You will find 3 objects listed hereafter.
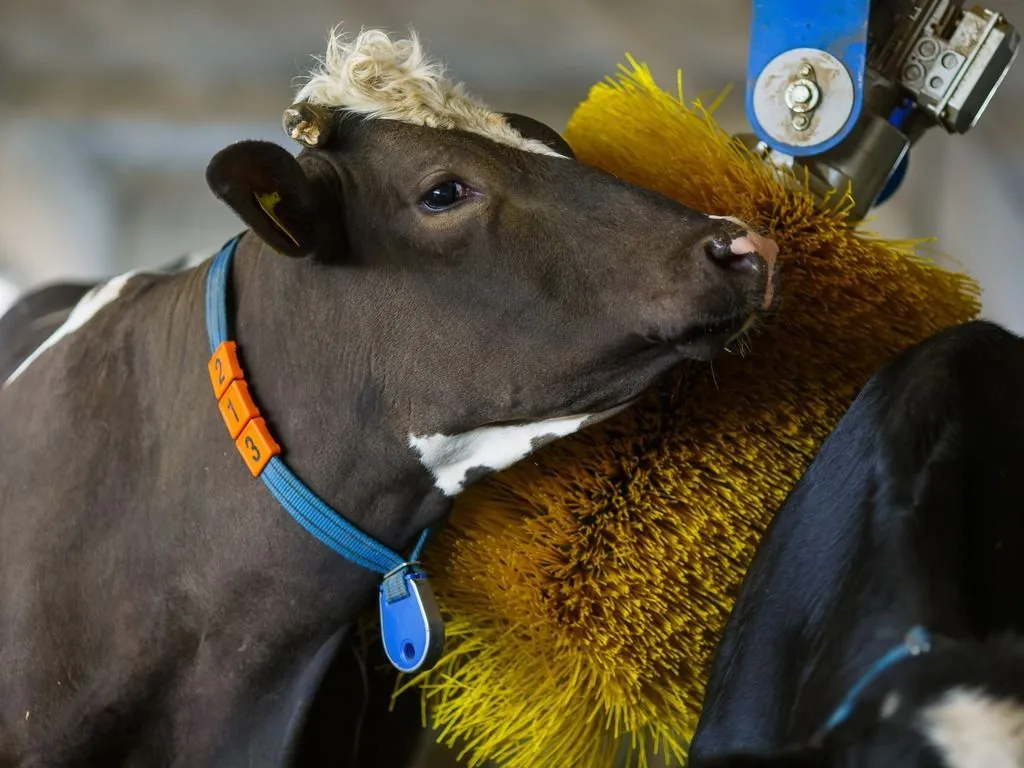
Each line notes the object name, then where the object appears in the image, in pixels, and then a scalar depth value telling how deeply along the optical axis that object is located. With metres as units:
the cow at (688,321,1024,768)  3.06
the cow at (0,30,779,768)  3.40
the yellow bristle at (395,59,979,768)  3.46
